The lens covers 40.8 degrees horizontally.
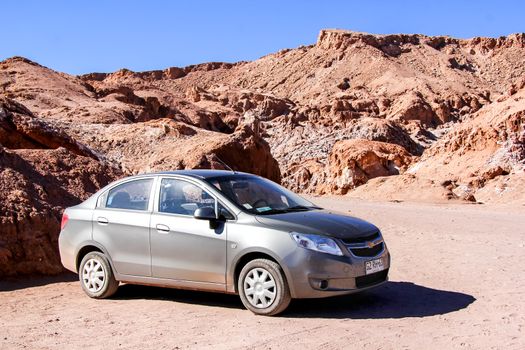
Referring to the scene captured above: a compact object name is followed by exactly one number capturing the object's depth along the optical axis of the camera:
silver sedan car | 6.74
